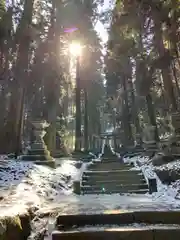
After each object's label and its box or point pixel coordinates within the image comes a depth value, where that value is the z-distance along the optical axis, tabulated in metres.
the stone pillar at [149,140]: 10.96
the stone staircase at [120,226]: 2.89
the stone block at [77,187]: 6.41
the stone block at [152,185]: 6.07
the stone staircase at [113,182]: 6.41
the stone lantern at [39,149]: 8.26
